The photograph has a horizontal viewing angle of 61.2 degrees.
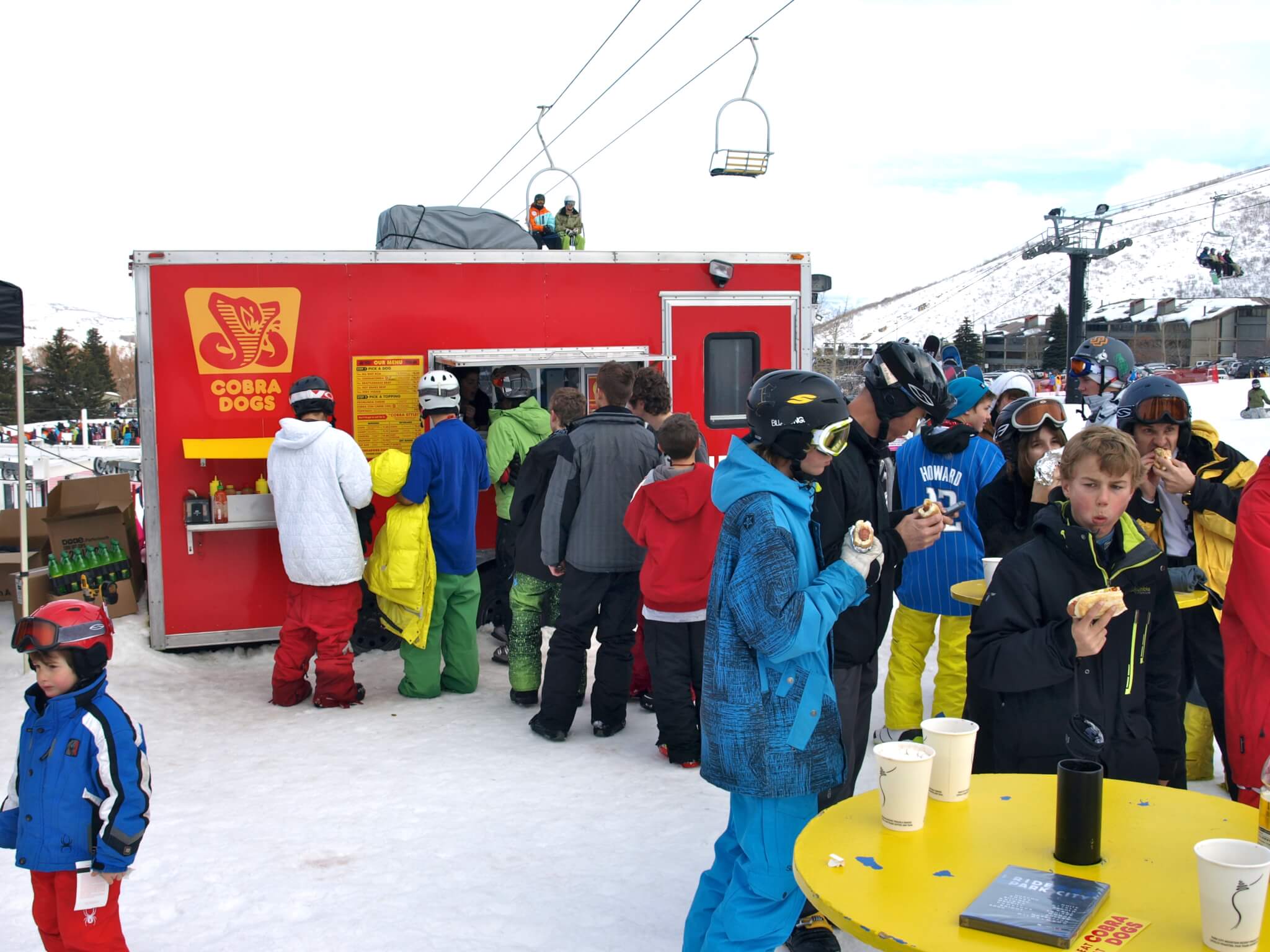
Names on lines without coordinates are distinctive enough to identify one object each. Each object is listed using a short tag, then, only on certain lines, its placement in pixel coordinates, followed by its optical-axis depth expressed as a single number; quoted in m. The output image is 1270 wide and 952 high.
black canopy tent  6.60
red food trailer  7.31
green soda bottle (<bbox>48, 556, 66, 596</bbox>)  7.48
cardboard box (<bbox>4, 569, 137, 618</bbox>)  7.42
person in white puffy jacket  6.50
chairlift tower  34.47
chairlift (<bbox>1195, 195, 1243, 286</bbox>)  44.50
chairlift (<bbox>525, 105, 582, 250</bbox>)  9.48
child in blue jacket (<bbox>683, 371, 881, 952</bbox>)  3.02
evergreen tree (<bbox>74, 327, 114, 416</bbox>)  54.78
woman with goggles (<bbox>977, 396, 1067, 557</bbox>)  5.07
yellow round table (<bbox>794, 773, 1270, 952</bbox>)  1.95
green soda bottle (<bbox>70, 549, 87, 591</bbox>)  7.61
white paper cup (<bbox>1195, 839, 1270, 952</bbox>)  1.77
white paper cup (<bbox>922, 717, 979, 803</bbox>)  2.50
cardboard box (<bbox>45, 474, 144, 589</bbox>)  7.77
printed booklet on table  1.88
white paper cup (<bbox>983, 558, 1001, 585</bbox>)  3.96
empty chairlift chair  10.80
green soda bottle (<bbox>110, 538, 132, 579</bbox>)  8.00
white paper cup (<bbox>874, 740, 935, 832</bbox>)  2.35
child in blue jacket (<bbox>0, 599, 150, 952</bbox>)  3.16
